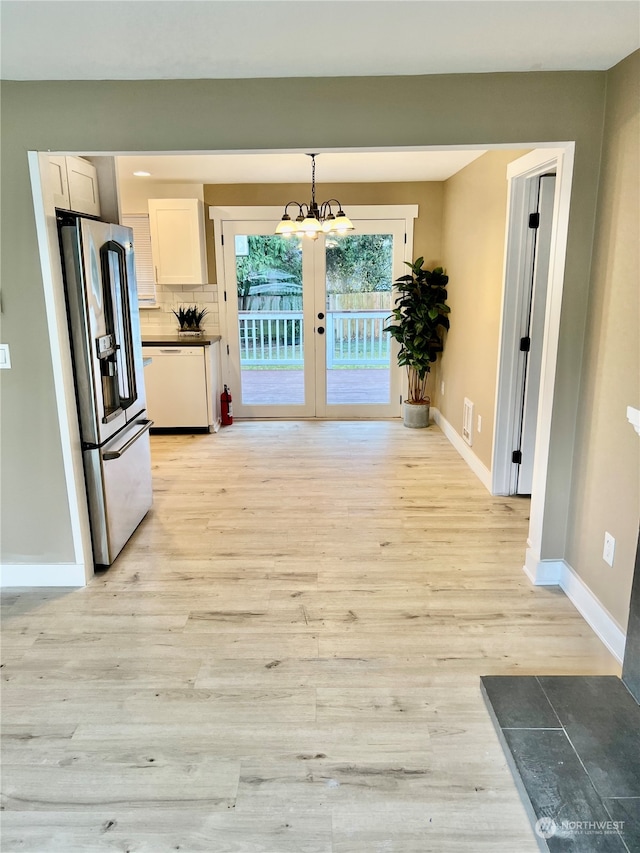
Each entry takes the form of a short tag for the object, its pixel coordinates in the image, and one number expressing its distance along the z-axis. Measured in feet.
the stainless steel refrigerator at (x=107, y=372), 8.69
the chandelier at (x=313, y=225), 13.98
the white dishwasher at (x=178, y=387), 17.62
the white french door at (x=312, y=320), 18.93
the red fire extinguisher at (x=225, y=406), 19.33
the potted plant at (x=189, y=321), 19.04
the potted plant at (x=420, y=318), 17.54
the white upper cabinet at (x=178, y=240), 17.83
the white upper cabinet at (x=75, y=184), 8.76
